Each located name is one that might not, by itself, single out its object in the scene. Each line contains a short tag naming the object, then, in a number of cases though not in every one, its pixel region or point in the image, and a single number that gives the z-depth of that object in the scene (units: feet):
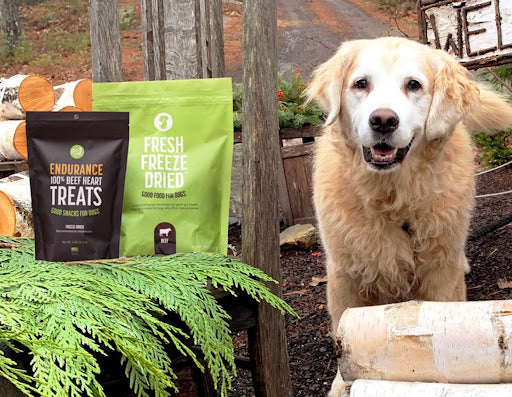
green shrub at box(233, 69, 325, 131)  19.36
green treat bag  7.10
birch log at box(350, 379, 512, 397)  5.27
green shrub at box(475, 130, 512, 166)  23.49
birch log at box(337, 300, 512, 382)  5.56
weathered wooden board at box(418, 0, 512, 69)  11.46
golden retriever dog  7.61
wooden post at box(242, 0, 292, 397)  7.07
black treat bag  6.83
